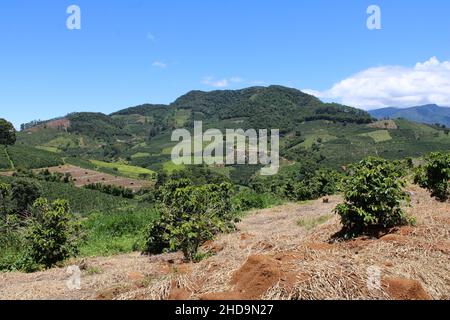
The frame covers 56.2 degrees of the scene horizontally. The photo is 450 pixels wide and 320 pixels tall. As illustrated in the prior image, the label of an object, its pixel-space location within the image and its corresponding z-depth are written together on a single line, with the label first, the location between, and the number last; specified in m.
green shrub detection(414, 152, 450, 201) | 13.30
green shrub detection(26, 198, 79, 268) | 9.66
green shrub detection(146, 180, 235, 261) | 8.80
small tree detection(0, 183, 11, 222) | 16.20
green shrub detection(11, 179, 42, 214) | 43.44
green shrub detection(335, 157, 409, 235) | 8.38
